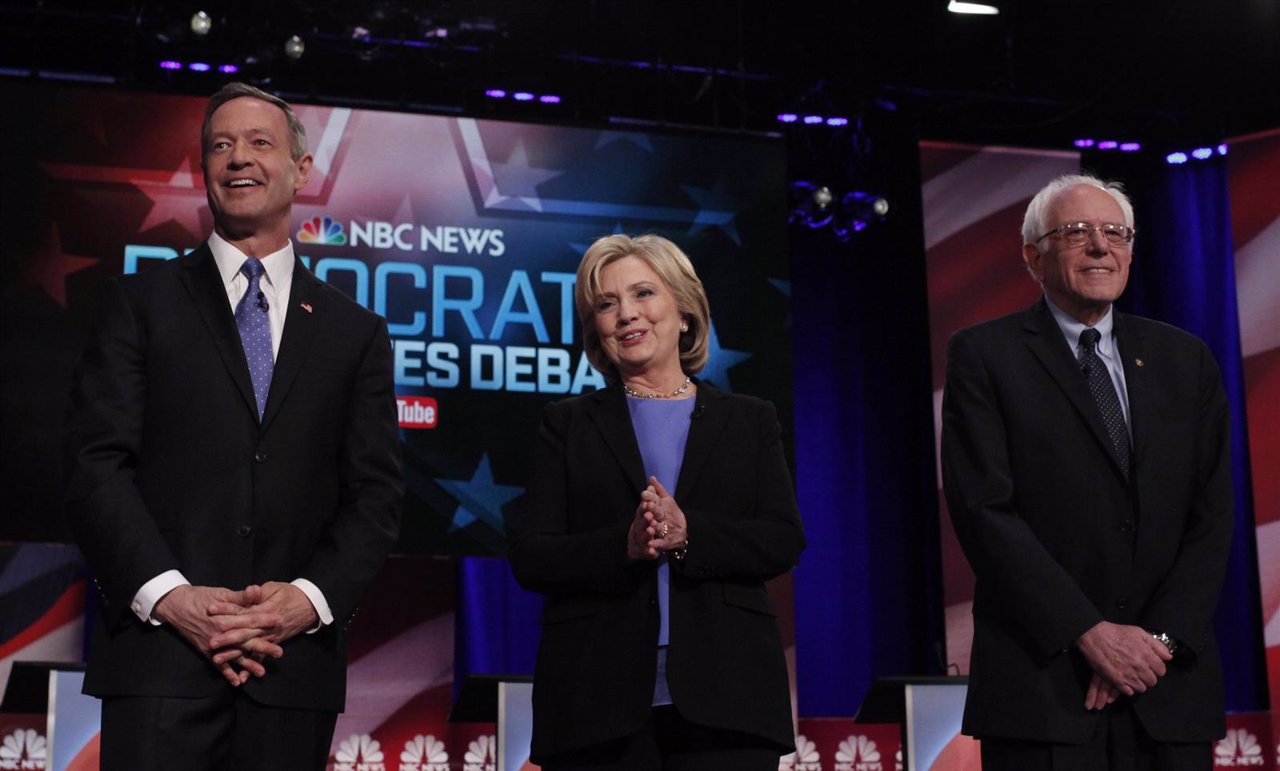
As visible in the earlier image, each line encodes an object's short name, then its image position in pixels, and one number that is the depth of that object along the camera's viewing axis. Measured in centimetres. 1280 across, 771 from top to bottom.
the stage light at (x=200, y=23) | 600
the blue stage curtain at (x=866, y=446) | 768
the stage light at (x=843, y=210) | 718
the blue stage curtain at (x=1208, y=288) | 754
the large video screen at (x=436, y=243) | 566
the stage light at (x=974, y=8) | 657
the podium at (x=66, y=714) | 394
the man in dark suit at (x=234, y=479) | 229
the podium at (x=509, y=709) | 417
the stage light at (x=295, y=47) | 615
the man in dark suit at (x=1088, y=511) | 263
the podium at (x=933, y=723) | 454
